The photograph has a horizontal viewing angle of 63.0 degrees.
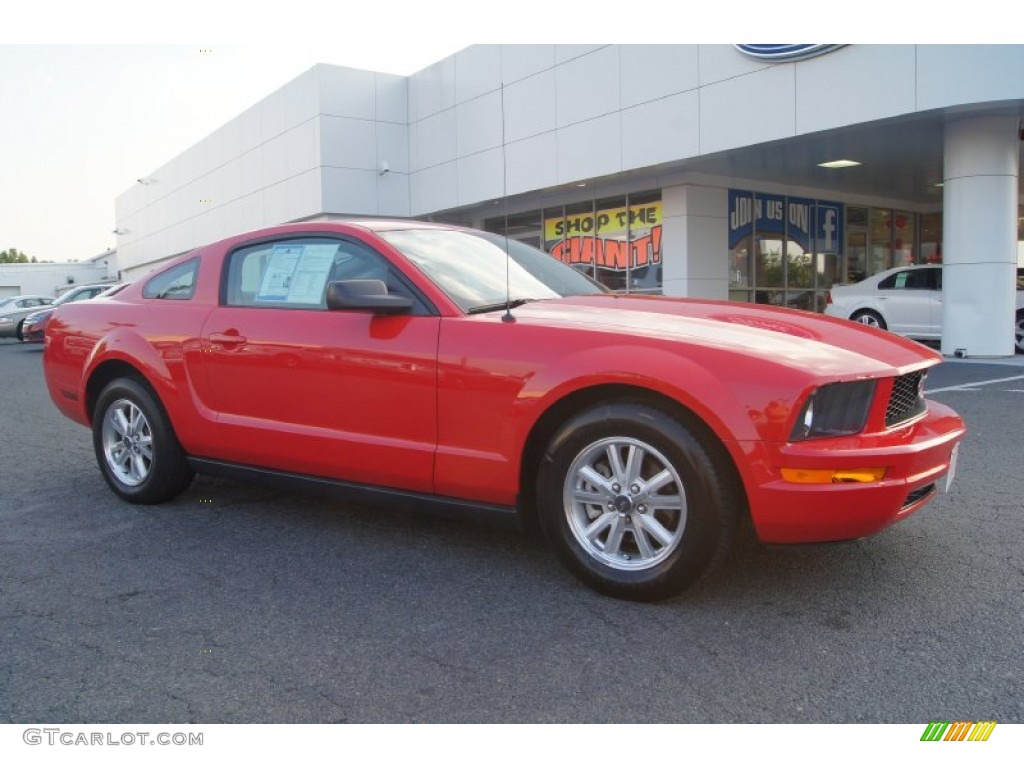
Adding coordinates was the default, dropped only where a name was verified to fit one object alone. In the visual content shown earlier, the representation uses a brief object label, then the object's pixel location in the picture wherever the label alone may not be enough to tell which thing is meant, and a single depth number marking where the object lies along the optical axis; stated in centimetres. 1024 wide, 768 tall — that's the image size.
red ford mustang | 292
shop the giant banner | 1812
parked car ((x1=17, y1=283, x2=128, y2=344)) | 1984
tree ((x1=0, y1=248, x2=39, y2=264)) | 13262
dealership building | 1228
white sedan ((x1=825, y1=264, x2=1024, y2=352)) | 1364
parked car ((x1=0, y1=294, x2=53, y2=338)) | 2373
